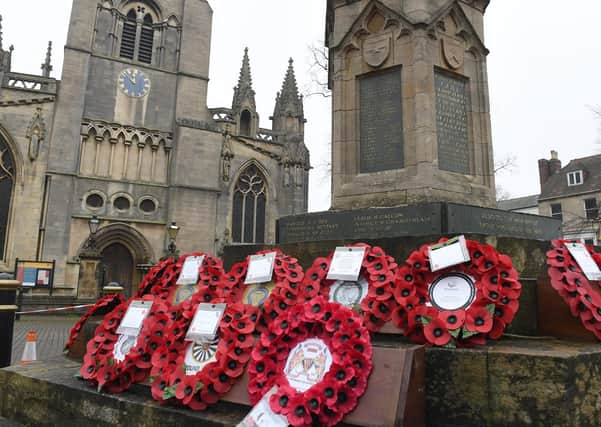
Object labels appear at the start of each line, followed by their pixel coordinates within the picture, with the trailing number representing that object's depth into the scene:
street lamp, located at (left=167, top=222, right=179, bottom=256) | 19.58
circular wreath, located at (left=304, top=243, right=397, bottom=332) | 3.40
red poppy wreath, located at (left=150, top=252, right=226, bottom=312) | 4.25
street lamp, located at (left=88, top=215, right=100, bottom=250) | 20.86
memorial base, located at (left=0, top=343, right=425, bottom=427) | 2.47
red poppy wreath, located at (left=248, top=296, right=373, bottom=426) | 2.46
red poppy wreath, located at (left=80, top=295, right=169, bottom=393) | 3.56
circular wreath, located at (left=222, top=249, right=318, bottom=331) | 3.55
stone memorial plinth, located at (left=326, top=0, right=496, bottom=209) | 5.87
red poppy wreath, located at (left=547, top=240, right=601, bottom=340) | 3.17
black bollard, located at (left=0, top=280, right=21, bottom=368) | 5.46
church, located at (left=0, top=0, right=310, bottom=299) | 23.11
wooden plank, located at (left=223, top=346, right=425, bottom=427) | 2.41
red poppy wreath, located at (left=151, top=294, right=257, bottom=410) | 3.02
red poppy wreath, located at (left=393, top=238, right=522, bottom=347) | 2.88
